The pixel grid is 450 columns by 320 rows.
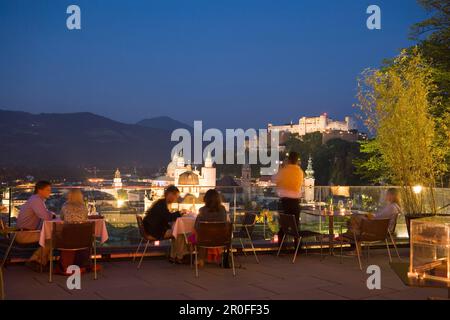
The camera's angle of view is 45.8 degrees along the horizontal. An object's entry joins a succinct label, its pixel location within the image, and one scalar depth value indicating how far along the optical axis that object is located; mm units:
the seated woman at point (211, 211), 7211
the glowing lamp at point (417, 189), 10198
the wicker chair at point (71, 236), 6234
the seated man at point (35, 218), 6781
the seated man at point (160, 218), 7539
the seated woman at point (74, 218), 6637
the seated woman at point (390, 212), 8141
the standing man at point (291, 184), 8414
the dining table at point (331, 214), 8562
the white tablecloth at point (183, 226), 7367
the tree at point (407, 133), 10086
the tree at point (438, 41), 18891
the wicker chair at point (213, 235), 6797
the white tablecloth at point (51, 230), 6551
